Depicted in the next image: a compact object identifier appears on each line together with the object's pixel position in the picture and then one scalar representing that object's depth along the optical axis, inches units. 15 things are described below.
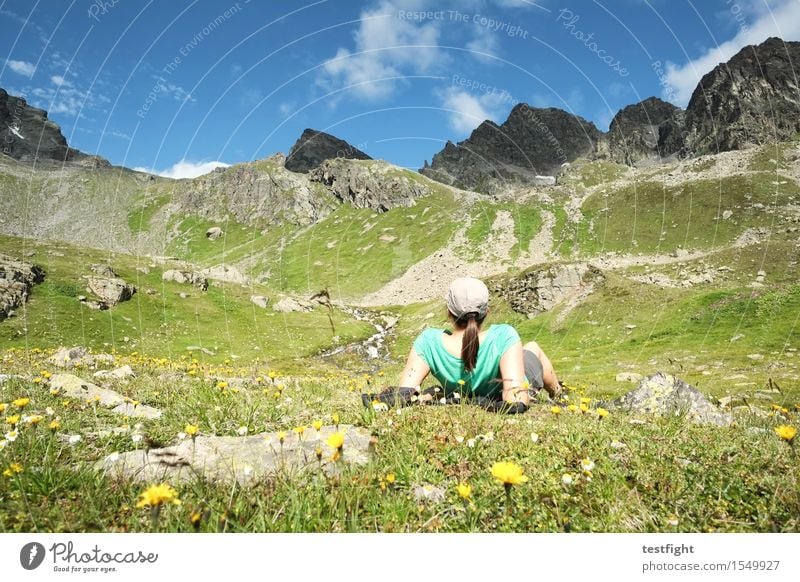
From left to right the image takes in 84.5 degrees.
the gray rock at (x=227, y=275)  3559.5
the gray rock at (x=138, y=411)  245.9
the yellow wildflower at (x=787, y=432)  125.0
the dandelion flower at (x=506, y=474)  97.0
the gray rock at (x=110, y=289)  2065.7
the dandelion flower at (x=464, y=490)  97.7
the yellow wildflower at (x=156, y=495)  85.4
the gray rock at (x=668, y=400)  277.9
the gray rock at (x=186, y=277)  2529.5
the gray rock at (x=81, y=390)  290.4
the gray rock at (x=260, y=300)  2657.5
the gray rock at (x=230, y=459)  132.3
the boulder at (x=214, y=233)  7332.7
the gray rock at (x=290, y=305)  2691.9
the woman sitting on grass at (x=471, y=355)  245.8
